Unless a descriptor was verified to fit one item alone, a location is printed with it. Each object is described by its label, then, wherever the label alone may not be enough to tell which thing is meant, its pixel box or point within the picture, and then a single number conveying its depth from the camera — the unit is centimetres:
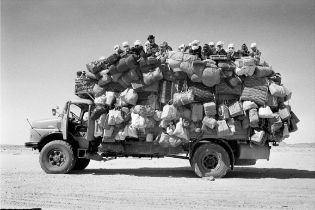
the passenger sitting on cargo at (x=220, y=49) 1209
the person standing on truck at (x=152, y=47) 1189
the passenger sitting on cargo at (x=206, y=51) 1186
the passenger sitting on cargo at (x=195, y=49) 1173
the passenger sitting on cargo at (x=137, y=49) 1188
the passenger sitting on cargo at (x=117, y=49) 1206
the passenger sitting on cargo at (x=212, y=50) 1202
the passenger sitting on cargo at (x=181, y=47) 1219
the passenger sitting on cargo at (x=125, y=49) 1184
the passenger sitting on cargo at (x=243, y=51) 1226
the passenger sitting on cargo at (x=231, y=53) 1195
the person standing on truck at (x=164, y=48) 1254
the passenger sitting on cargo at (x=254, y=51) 1235
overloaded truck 1146
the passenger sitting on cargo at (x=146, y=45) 1255
